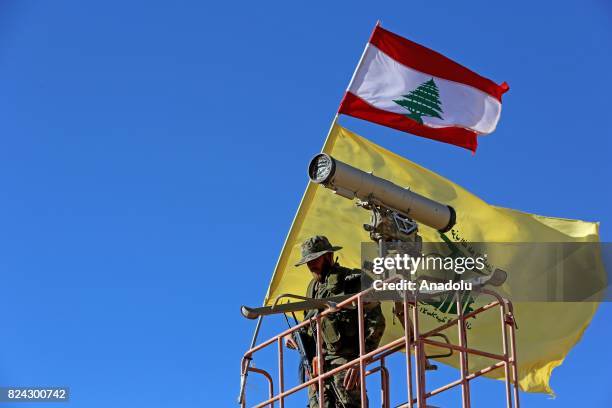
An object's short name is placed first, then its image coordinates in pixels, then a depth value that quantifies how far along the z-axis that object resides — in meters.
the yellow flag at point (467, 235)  22.78
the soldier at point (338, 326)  16.72
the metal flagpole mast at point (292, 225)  17.62
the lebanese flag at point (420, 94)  21.77
